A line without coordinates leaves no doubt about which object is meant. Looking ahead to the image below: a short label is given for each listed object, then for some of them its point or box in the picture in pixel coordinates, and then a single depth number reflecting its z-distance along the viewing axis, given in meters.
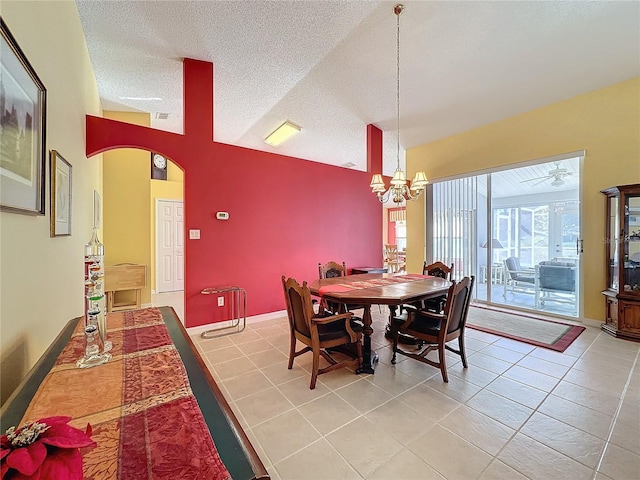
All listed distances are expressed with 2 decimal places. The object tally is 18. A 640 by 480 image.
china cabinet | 3.23
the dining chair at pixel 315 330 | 2.24
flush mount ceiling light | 4.98
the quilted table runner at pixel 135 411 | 0.65
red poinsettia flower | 0.51
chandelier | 3.07
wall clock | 6.20
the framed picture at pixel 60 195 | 1.68
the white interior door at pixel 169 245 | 6.16
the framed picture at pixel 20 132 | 1.03
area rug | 3.21
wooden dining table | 2.36
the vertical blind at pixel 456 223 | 5.19
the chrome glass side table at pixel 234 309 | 3.51
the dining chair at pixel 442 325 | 2.30
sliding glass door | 4.20
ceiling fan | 4.11
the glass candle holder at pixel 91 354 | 1.17
